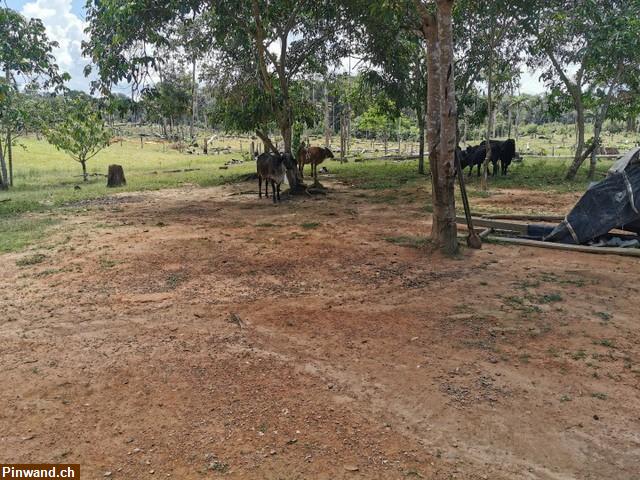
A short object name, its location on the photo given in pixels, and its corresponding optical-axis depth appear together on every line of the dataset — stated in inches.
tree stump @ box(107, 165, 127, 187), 729.0
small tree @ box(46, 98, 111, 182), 798.5
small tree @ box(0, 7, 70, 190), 565.8
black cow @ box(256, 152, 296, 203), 525.7
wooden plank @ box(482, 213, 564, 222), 366.6
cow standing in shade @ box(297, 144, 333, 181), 646.5
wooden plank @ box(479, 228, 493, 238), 331.3
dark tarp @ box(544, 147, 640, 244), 291.6
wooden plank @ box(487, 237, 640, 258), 275.3
